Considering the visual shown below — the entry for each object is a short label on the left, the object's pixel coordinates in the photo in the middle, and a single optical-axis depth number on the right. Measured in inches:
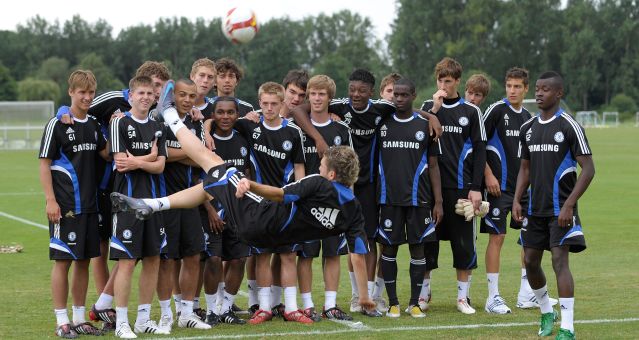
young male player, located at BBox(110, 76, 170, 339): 631.2
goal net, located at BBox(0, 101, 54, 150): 3892.7
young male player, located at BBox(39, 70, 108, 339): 640.4
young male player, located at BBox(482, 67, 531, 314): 788.6
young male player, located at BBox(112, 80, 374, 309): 594.5
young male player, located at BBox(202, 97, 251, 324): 701.9
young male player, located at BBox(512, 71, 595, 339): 621.0
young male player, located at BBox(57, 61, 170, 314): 674.8
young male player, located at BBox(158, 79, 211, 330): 663.1
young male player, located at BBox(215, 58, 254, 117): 764.6
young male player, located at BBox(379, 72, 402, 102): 816.8
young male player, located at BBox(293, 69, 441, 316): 738.8
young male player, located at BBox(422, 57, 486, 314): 765.9
